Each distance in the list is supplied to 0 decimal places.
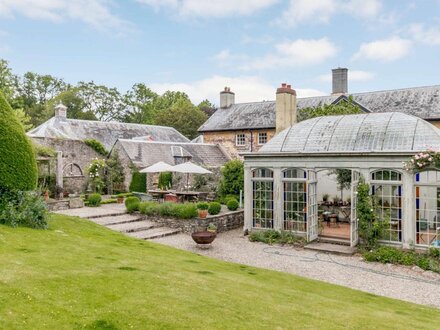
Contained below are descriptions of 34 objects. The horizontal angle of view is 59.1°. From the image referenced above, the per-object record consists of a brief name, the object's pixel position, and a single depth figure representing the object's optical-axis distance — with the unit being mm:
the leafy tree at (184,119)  50094
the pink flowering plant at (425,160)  11825
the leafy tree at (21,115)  20034
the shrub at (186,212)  16469
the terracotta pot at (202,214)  16452
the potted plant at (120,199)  21594
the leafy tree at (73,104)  51531
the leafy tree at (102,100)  54219
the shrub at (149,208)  17219
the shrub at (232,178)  21312
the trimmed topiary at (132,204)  17828
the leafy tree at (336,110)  20969
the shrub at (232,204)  18688
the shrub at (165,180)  25047
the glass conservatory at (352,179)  12648
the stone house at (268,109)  26531
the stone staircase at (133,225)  15164
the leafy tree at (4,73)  26266
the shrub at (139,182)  24953
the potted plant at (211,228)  16188
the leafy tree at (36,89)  53844
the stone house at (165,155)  25594
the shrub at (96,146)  26219
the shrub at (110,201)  21139
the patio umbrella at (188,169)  20172
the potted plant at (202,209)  16469
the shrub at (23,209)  10617
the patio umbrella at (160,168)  21300
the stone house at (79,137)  24344
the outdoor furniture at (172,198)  20688
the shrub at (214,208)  17475
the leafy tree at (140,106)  57562
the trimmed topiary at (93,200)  19688
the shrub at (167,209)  16750
